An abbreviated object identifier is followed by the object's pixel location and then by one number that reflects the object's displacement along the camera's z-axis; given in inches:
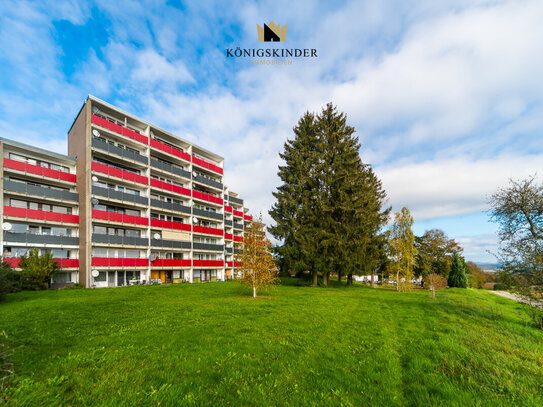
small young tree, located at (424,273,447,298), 1254.6
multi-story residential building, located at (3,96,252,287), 1212.5
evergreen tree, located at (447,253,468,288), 1544.0
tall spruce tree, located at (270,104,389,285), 1202.0
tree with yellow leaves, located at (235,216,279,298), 759.7
